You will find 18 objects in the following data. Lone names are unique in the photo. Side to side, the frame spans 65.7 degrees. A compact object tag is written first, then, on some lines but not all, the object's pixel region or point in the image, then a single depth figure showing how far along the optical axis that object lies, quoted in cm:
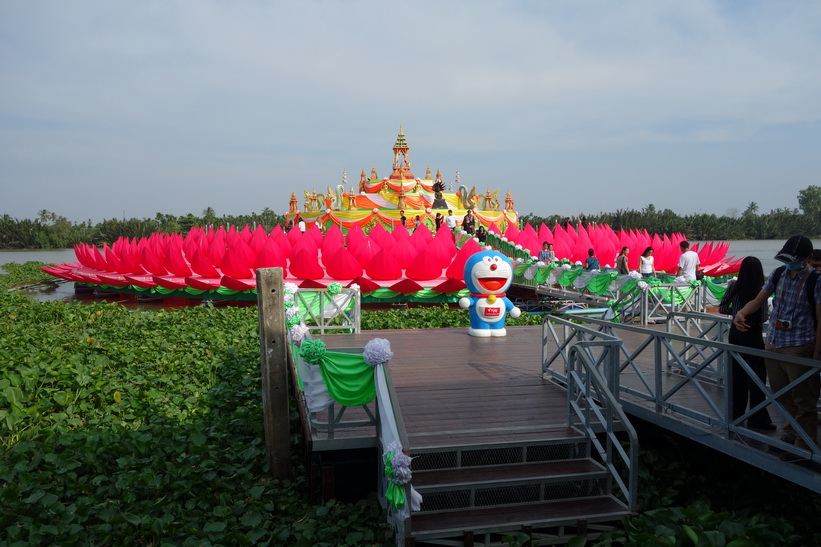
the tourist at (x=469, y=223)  2138
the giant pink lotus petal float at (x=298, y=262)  1481
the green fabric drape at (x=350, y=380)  470
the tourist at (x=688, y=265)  1129
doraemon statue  896
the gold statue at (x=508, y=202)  2833
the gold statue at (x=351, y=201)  2633
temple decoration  2453
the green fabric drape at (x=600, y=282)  1229
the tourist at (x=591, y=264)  1427
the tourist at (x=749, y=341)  432
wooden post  535
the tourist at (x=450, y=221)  2312
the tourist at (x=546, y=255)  1664
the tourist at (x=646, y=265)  1281
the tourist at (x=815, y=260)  435
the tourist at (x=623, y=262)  1273
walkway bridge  404
